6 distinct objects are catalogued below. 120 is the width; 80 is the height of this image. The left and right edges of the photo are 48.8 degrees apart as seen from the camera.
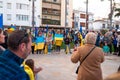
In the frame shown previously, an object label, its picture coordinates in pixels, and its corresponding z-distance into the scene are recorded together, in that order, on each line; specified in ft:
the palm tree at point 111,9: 69.44
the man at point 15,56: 3.31
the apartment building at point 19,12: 95.87
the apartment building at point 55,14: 110.42
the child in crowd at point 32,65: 5.21
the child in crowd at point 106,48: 29.53
